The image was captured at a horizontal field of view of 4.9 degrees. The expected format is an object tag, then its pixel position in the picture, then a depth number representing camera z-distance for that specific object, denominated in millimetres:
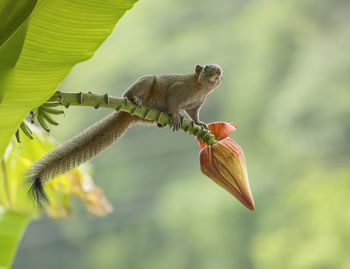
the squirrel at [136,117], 7003
